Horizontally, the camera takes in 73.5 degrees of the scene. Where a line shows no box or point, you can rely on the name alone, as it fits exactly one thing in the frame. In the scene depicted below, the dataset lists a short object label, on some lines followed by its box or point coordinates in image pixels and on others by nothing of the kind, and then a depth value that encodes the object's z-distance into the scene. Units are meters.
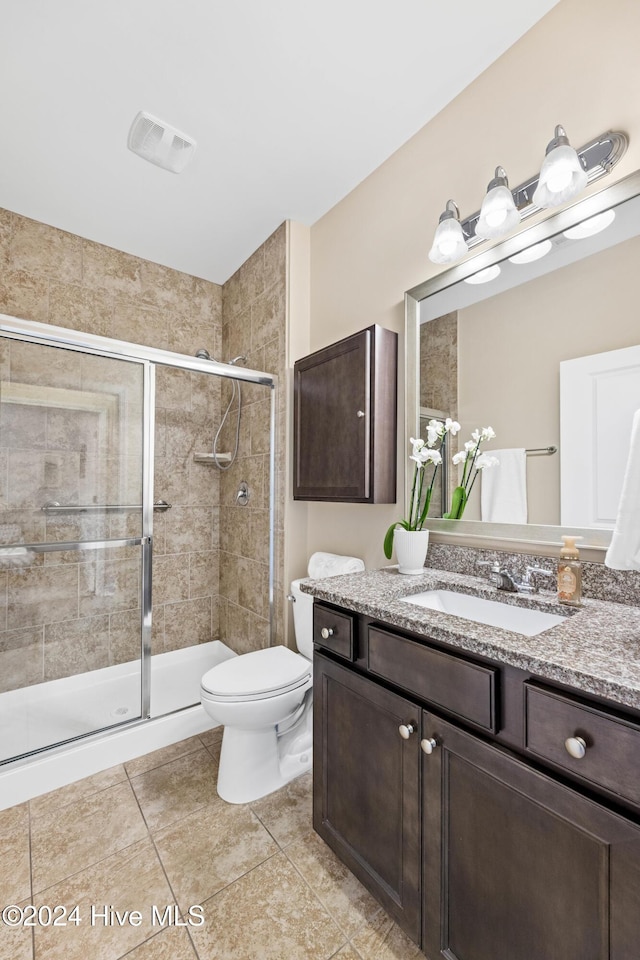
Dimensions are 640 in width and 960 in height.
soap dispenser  1.10
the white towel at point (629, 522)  0.91
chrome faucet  1.23
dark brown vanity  0.68
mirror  1.14
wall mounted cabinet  1.69
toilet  1.57
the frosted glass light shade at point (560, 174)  1.10
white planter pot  1.48
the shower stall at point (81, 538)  1.99
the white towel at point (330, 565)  1.88
